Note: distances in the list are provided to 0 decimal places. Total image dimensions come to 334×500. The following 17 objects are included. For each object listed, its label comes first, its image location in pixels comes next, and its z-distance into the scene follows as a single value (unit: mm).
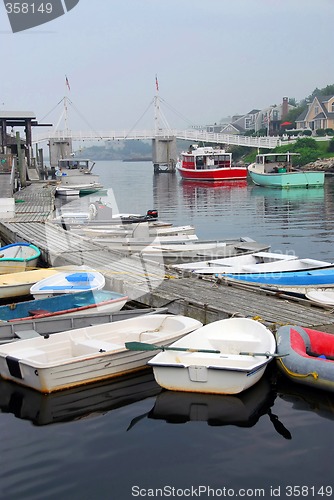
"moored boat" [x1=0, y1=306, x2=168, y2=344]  9900
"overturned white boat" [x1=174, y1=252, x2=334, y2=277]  14598
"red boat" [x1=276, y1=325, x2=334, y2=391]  8203
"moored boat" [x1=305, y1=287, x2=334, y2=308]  11320
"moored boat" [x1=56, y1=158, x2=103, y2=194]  48844
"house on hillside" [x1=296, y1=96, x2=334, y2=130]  105562
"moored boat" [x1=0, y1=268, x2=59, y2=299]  13008
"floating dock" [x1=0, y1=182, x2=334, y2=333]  10523
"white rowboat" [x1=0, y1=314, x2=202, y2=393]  8602
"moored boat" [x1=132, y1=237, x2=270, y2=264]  17047
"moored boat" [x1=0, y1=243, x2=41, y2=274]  14945
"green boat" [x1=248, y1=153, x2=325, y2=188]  56281
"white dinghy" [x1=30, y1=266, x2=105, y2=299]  11977
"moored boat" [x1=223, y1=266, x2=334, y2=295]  12922
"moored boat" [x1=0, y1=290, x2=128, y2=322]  11031
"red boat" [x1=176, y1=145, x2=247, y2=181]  68000
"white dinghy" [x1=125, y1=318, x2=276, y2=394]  8195
